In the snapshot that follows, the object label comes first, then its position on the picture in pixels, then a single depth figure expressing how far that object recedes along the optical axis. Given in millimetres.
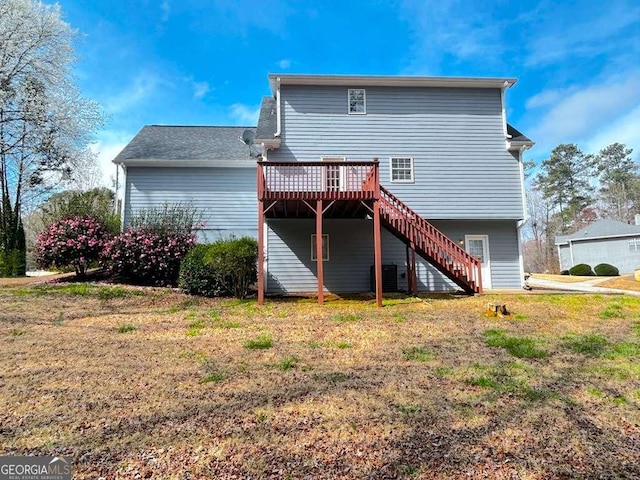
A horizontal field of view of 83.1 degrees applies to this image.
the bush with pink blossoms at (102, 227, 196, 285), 11586
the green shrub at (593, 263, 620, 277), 25211
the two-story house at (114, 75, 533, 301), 12625
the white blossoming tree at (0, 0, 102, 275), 14992
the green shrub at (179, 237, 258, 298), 10172
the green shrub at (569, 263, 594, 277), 26391
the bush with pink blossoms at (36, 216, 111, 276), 11758
